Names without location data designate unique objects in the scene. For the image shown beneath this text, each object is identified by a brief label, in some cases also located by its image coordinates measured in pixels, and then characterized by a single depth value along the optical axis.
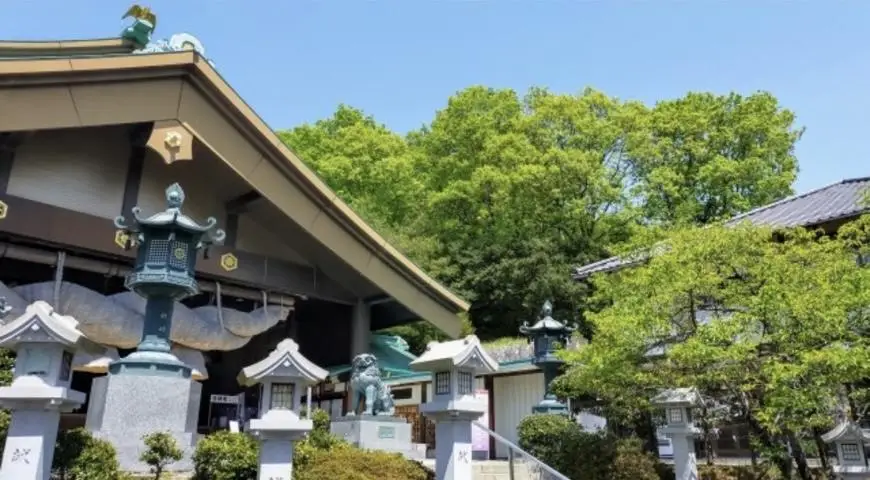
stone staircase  11.07
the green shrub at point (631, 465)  10.88
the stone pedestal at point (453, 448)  8.37
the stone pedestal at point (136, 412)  8.52
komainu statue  11.00
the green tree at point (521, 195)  25.97
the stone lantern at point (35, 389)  6.45
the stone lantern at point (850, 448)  9.34
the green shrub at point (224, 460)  7.82
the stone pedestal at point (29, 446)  6.43
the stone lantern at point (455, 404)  8.38
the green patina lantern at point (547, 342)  15.62
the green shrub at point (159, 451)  7.70
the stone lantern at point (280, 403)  7.04
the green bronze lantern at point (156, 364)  8.60
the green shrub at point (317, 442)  8.39
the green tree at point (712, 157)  28.23
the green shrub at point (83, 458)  7.08
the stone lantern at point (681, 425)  10.63
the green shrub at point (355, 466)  7.94
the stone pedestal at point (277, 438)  7.01
